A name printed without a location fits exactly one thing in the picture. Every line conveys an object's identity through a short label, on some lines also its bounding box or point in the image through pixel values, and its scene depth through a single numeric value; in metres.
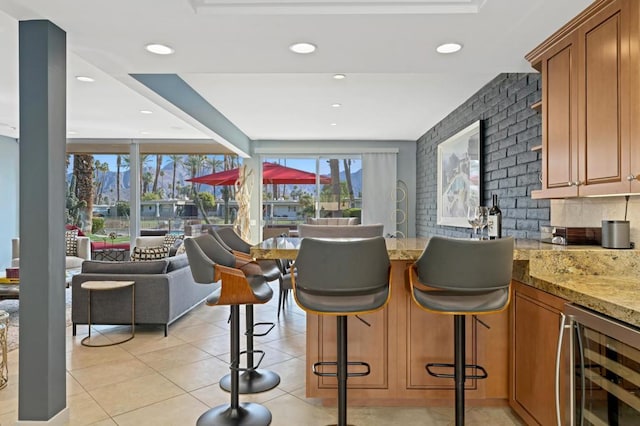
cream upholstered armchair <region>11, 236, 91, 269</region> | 6.53
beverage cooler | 1.41
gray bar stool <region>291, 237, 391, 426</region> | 1.94
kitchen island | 2.53
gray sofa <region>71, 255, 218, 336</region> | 4.07
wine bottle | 2.74
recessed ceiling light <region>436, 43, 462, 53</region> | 2.62
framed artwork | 4.60
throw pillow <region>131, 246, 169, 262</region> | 4.94
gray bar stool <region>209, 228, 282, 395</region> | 2.87
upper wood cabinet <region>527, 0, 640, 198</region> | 1.94
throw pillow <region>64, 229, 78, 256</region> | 6.97
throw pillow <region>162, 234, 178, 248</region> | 6.18
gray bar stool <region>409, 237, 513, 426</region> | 1.92
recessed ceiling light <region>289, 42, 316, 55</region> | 2.63
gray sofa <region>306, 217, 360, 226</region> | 5.89
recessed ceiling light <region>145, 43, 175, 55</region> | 2.64
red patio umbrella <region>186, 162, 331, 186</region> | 7.90
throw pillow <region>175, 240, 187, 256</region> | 5.35
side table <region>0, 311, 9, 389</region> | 2.91
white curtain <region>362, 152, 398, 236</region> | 7.95
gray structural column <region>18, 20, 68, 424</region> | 2.29
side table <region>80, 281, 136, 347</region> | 3.82
